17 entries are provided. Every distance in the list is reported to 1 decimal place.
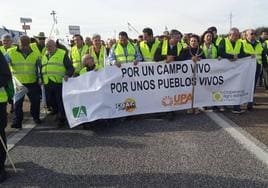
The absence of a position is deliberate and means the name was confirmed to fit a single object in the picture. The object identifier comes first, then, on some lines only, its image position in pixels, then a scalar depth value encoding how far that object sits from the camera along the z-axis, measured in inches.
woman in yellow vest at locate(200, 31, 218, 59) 333.7
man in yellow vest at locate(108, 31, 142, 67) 324.5
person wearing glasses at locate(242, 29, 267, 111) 338.0
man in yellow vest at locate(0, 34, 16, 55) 354.0
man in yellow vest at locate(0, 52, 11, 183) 184.9
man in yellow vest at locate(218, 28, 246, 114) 327.0
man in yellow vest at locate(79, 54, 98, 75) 298.5
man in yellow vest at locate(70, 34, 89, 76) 348.8
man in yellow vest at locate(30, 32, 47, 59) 368.9
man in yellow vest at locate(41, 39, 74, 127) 295.4
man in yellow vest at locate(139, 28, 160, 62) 339.0
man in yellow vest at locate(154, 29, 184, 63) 326.3
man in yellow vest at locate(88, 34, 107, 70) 335.9
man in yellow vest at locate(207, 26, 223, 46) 376.4
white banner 284.5
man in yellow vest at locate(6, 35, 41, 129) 301.9
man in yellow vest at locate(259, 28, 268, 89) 444.1
